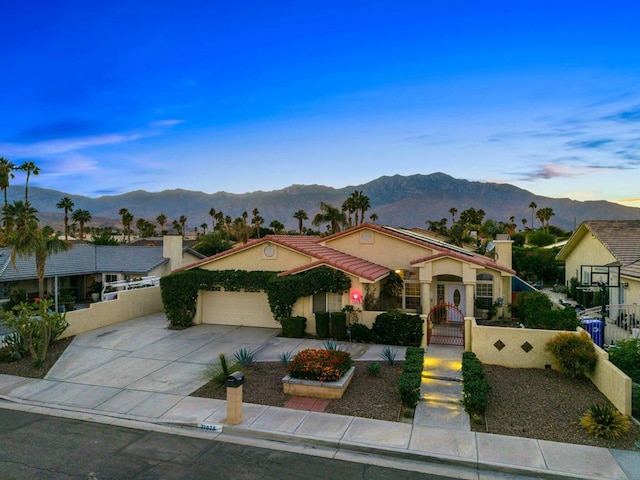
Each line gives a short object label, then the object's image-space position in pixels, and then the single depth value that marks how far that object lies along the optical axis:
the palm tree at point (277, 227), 79.79
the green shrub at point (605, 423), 8.91
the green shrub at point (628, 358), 11.44
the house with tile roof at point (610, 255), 19.19
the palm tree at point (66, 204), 76.62
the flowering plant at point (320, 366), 11.51
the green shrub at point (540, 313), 14.61
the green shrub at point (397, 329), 16.48
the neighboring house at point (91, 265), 26.84
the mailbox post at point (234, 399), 9.66
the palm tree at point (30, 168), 39.62
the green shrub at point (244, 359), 13.99
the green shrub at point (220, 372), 12.16
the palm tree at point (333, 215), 57.47
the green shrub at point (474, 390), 9.88
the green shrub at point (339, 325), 17.70
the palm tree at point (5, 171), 45.75
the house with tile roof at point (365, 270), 19.16
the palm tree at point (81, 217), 83.44
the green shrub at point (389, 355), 13.96
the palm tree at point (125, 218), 93.65
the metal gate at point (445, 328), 16.72
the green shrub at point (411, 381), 10.42
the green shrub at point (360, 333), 17.30
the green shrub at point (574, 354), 12.16
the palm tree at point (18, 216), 25.61
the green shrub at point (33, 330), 14.50
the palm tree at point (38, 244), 21.94
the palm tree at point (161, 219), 109.75
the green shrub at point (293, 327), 18.53
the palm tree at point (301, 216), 88.65
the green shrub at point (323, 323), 18.19
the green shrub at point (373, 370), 12.83
